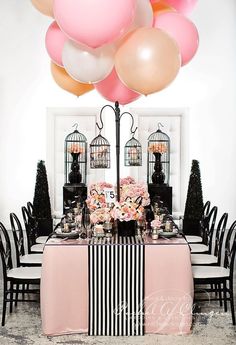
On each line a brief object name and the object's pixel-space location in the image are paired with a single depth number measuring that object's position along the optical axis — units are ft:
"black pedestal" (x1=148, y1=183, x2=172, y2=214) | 30.50
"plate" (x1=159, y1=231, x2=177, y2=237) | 15.05
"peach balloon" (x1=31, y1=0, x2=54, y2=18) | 11.76
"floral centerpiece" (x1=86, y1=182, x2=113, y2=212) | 16.90
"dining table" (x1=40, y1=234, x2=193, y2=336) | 13.83
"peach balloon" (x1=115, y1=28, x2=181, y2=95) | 10.75
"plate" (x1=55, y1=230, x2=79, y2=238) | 14.87
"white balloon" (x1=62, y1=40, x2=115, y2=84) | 11.43
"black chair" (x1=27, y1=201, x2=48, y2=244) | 21.13
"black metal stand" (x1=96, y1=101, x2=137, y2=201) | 16.10
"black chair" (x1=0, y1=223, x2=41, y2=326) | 15.17
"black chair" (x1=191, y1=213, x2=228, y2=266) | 16.99
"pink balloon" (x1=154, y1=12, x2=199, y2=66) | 12.34
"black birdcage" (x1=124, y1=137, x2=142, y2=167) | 23.40
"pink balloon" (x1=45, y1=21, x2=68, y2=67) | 12.85
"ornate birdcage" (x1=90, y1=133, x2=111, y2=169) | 19.94
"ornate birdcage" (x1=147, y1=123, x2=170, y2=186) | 31.17
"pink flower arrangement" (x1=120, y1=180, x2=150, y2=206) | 17.17
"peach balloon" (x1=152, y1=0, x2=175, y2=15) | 12.91
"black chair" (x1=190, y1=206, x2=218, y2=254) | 19.21
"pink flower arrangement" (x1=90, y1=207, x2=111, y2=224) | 15.69
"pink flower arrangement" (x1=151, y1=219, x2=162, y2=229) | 15.07
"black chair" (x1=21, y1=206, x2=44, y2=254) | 19.30
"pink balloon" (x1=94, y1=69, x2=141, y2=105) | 13.38
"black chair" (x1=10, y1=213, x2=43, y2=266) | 17.24
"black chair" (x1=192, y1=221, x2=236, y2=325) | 15.07
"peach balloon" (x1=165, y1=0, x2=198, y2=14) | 13.04
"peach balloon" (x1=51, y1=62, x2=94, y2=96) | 14.33
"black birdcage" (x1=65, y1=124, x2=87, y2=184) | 30.94
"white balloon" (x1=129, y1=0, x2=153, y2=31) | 11.36
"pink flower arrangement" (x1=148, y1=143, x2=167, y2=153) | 30.55
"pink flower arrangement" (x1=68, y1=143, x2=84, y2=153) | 30.71
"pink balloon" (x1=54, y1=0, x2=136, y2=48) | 9.64
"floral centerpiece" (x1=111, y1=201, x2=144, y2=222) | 14.97
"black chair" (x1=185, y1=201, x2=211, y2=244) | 21.06
